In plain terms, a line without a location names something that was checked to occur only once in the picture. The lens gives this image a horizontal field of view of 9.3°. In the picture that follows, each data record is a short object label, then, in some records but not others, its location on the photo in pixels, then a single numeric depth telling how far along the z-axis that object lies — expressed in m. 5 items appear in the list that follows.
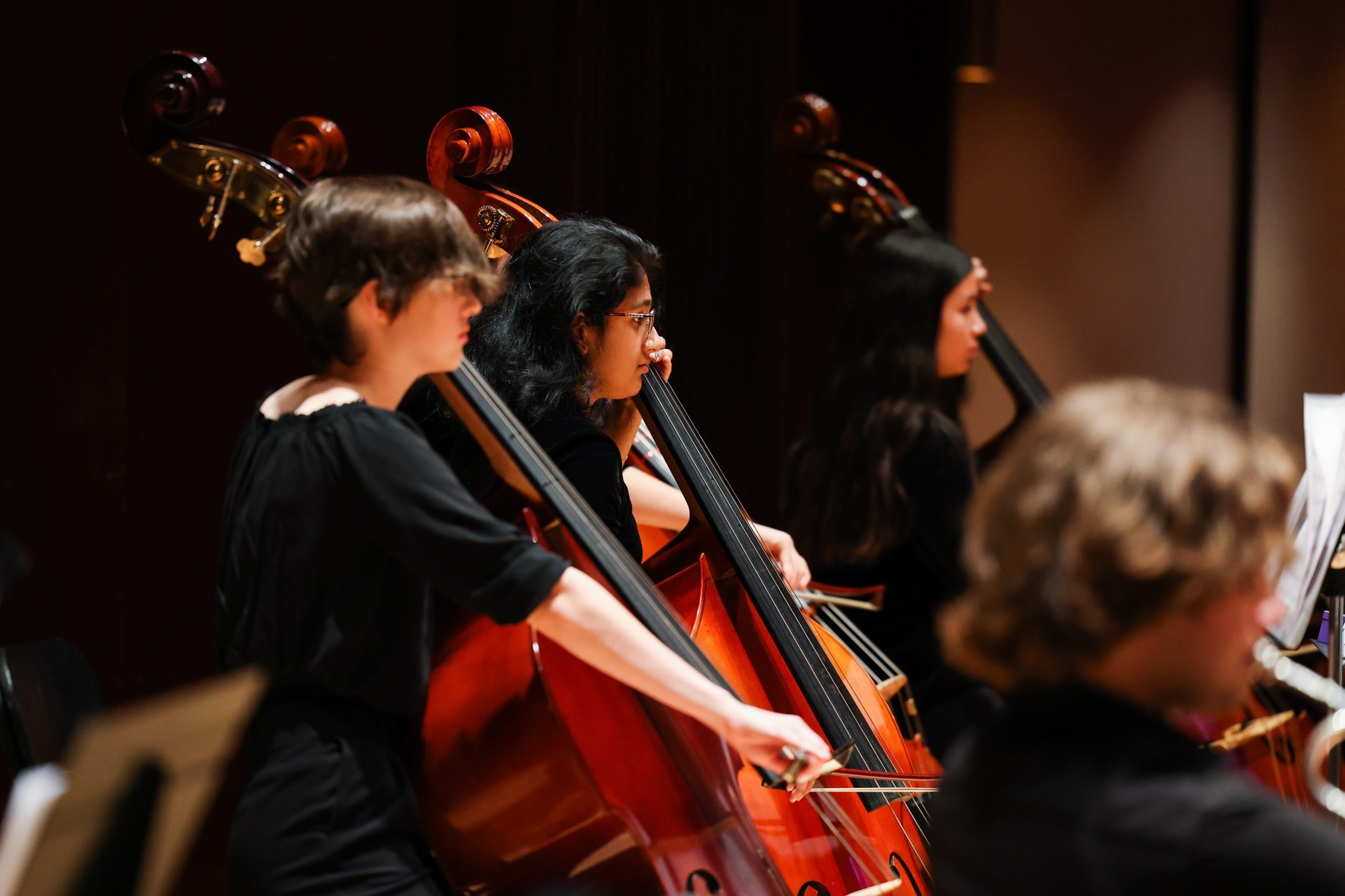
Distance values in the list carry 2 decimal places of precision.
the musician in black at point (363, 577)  10.23
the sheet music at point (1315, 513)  10.70
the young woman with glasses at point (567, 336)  10.84
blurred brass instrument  9.95
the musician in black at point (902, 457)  11.61
